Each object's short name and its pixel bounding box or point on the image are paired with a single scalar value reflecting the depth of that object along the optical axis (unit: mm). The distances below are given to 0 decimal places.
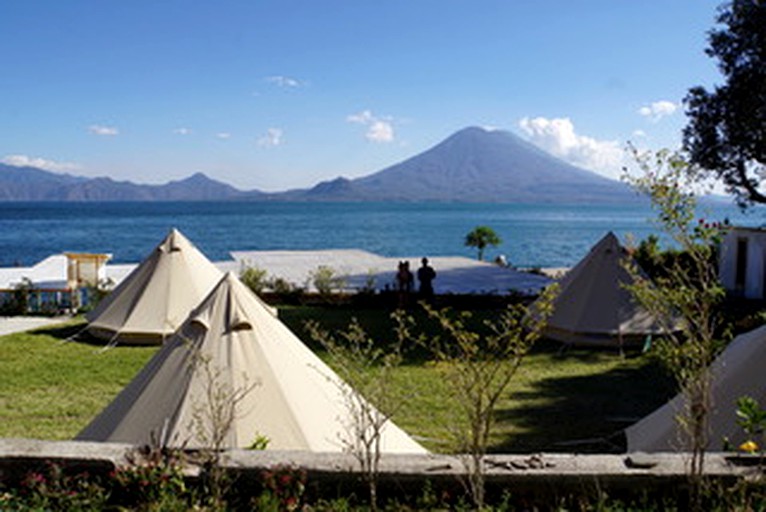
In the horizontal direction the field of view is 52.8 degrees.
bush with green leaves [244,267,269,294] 19812
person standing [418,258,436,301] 18453
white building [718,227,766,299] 19875
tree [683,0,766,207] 23141
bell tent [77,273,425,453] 6156
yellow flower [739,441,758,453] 4621
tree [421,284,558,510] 4074
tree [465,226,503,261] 34719
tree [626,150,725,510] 4242
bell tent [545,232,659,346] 13969
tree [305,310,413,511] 4402
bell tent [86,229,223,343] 13875
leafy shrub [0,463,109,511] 4457
